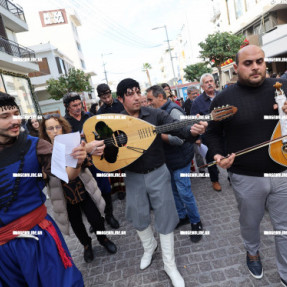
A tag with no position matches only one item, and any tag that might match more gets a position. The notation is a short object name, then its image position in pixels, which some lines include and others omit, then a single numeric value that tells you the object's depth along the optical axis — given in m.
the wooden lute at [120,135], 2.35
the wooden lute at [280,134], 1.83
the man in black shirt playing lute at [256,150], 1.97
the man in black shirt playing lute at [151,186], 2.40
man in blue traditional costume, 1.66
